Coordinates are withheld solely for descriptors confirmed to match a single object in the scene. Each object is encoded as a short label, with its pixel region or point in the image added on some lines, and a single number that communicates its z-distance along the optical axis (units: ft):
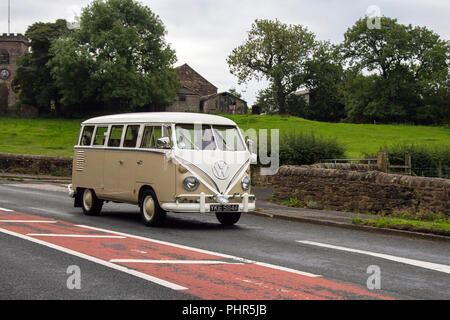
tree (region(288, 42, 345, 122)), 309.63
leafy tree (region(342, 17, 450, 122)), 267.39
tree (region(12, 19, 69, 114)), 260.62
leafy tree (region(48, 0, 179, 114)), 230.27
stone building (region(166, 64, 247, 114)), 303.89
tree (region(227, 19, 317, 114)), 298.15
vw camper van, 44.83
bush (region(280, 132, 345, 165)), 95.96
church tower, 334.24
